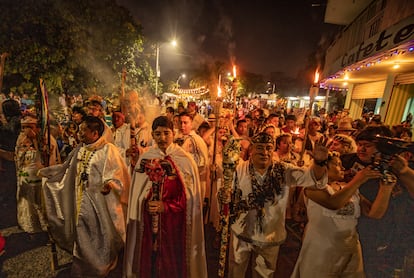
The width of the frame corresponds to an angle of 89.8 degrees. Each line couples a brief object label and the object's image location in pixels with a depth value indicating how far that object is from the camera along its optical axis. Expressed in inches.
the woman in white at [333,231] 93.1
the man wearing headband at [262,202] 106.2
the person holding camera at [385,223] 87.6
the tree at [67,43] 267.0
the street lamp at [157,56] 787.5
